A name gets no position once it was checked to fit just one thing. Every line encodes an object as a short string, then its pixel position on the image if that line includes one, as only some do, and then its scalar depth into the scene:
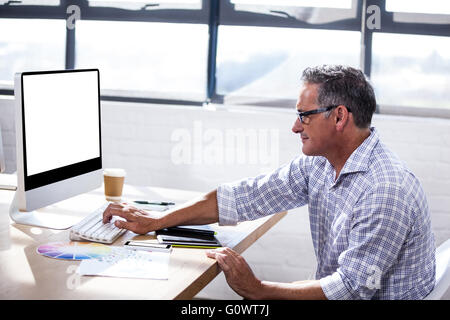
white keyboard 1.92
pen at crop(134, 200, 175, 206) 2.41
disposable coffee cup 2.52
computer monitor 1.98
